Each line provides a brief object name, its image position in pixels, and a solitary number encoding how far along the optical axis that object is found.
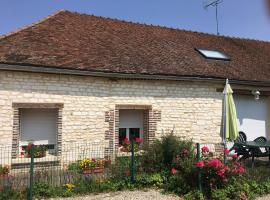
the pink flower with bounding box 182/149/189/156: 7.45
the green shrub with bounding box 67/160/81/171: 8.25
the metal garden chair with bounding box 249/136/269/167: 9.72
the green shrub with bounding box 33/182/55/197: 6.26
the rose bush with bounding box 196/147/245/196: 6.42
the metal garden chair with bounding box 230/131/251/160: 10.10
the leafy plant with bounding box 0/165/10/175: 7.82
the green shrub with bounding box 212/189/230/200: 6.28
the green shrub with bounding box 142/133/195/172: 7.47
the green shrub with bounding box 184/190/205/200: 6.35
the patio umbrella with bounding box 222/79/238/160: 8.90
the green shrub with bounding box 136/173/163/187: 7.15
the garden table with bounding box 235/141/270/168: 9.38
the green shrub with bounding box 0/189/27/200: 5.86
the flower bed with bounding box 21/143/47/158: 8.65
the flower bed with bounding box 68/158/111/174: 7.46
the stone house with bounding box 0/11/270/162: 8.70
